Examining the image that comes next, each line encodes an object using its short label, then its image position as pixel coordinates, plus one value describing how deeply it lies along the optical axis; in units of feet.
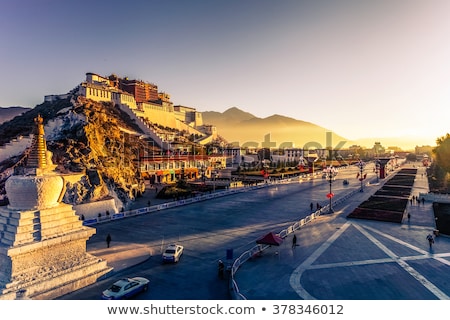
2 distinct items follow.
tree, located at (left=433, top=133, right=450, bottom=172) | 184.77
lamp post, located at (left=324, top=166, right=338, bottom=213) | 117.91
